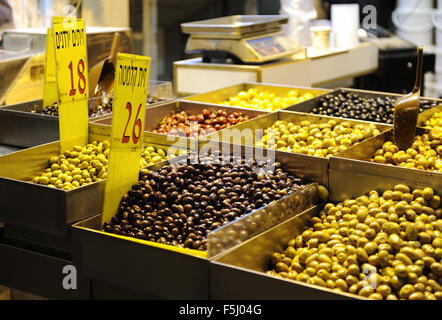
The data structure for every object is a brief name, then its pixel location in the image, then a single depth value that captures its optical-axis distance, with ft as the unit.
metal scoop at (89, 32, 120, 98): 11.99
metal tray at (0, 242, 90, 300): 7.28
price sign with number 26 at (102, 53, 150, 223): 7.48
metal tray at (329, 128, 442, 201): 7.52
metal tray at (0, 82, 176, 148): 10.68
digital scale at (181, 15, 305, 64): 14.42
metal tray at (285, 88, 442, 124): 11.82
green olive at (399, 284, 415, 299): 5.88
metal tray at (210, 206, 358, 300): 5.61
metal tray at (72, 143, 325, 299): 6.17
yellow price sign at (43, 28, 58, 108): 10.70
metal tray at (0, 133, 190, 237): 7.23
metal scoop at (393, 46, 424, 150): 9.28
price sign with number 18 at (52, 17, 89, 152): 8.75
